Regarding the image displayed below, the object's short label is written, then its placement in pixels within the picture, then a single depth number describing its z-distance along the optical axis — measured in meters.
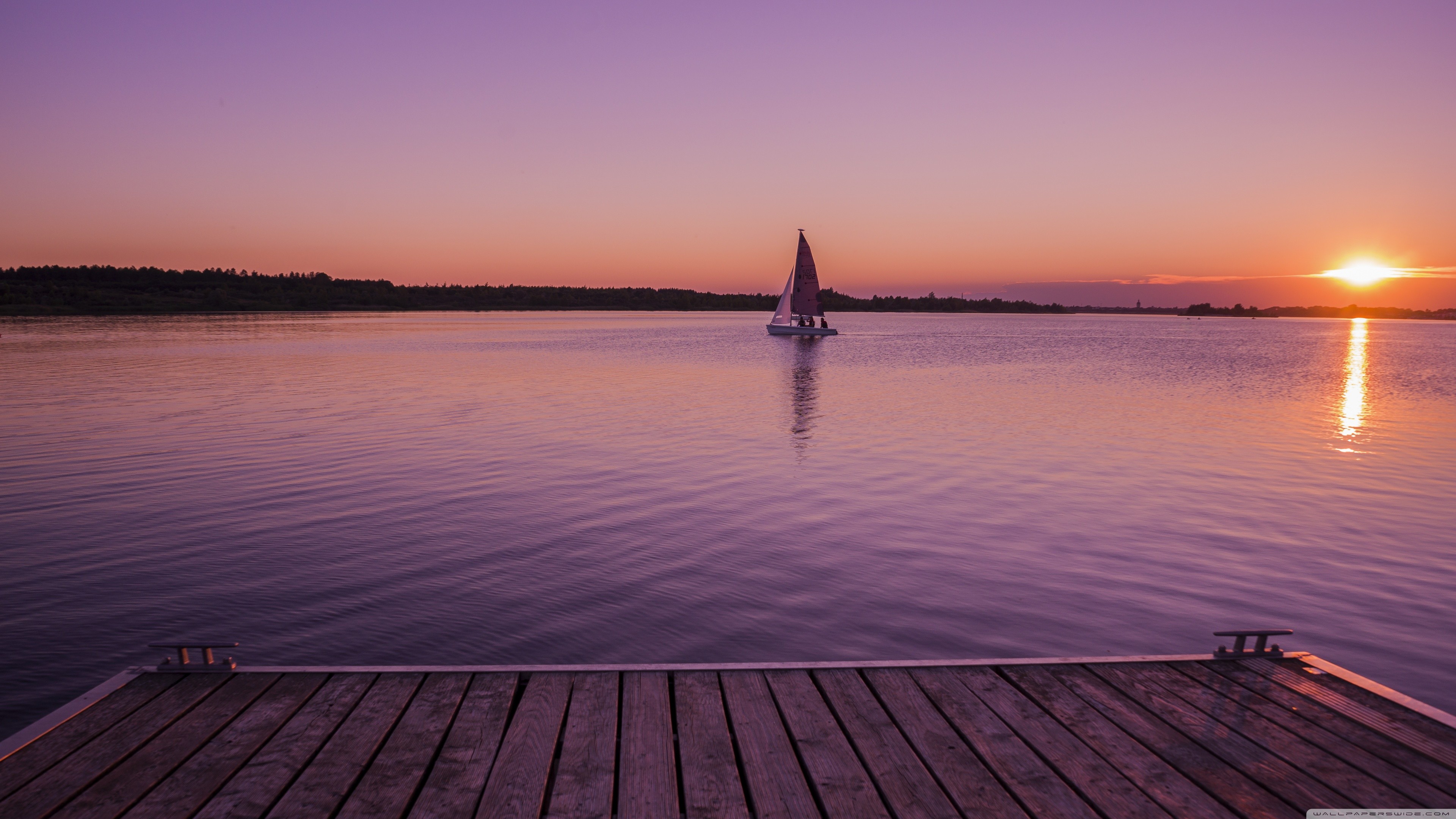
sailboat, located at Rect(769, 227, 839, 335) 77.38
